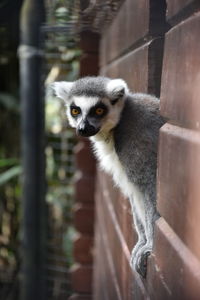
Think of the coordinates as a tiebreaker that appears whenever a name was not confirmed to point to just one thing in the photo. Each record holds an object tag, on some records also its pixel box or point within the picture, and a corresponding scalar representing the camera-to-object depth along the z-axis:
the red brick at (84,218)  4.13
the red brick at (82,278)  4.12
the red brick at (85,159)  4.06
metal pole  3.65
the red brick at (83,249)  4.14
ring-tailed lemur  1.76
